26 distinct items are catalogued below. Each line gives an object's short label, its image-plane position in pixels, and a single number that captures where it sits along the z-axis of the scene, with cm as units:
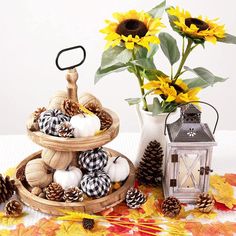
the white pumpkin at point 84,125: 113
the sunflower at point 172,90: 117
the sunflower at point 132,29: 113
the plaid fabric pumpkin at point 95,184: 115
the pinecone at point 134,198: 118
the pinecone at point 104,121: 120
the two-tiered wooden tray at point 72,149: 112
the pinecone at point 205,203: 117
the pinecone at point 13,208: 114
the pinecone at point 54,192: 114
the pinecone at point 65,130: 112
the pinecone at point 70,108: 117
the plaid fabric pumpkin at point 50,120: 114
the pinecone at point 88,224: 110
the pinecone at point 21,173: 123
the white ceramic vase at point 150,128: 125
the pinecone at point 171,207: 115
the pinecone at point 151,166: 124
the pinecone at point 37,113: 120
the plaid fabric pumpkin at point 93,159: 117
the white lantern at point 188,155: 114
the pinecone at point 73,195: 113
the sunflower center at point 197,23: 117
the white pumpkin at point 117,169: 120
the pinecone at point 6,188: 117
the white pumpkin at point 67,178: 116
